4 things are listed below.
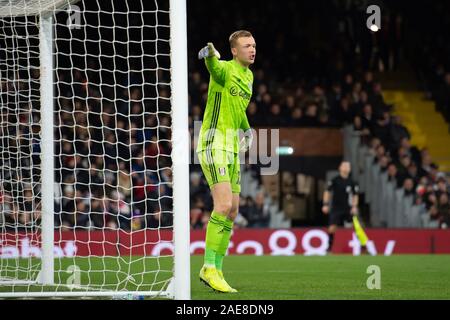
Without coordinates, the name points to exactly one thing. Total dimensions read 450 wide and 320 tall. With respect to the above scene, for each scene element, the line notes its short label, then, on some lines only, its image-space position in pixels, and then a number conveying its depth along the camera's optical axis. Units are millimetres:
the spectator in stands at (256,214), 18406
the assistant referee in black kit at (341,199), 16500
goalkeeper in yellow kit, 7980
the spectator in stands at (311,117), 20734
